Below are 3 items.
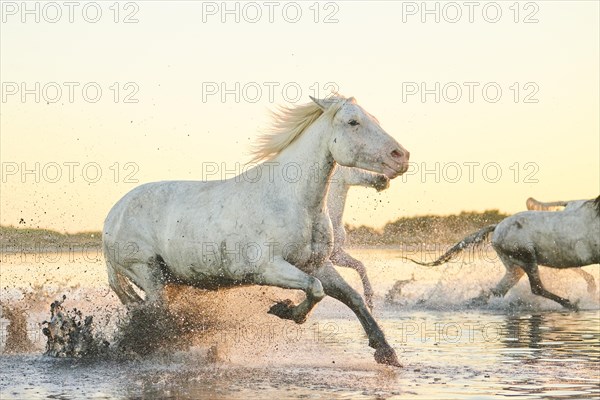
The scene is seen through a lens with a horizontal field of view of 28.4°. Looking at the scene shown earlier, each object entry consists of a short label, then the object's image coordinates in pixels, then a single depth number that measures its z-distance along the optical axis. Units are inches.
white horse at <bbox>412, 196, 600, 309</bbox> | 674.2
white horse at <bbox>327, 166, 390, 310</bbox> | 580.4
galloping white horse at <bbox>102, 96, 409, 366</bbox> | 378.3
